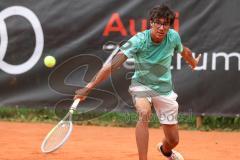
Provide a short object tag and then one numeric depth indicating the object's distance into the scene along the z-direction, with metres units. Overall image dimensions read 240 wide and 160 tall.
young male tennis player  8.86
